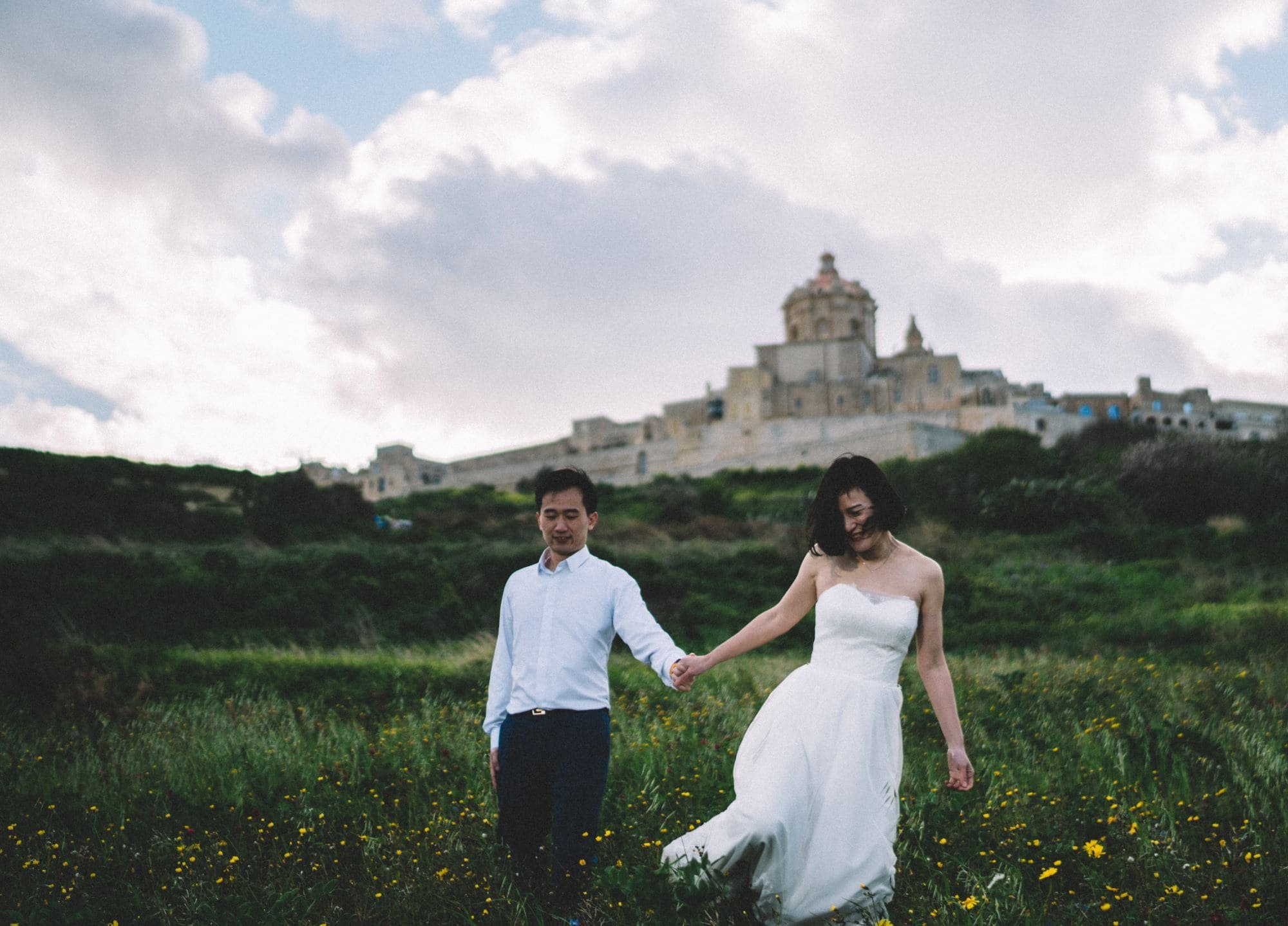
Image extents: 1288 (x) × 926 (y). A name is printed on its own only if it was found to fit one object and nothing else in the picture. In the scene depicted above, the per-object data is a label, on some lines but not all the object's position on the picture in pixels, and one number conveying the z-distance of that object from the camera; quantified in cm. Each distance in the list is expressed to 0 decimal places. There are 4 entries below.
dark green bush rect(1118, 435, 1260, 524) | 2936
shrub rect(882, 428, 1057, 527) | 3312
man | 359
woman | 340
